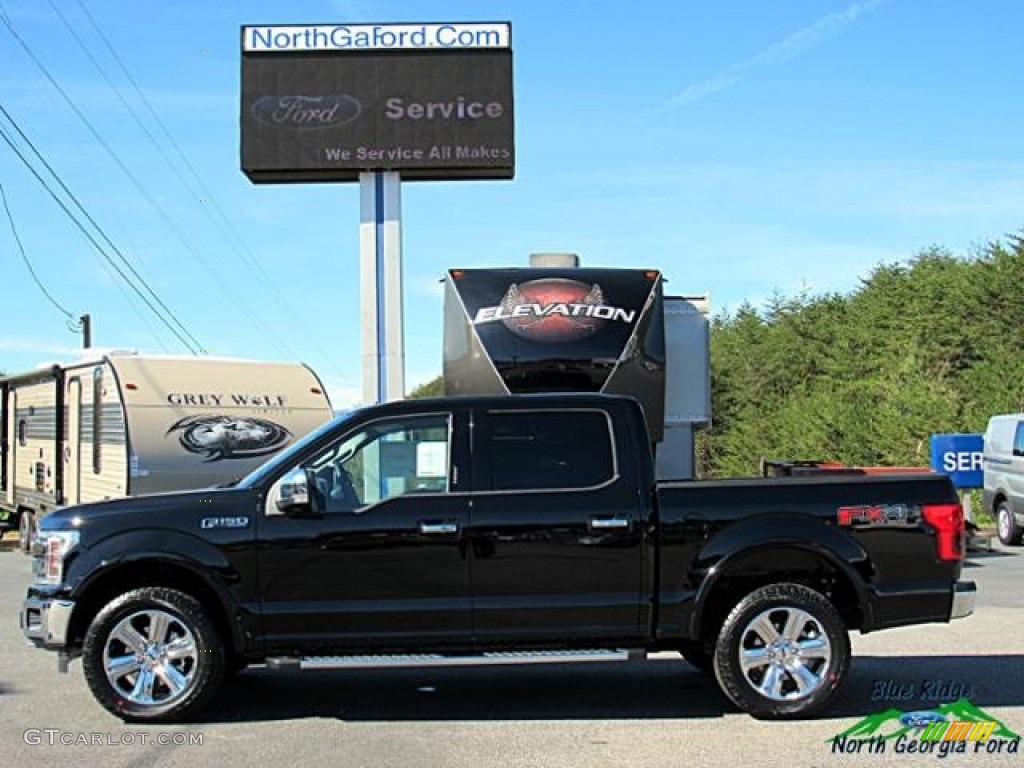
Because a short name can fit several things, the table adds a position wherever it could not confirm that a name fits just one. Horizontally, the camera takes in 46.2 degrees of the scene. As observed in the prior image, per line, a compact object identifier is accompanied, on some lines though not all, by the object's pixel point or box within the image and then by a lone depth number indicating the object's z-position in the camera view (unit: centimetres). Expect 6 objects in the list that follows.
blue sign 2077
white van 1823
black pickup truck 686
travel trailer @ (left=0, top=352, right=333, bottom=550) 1398
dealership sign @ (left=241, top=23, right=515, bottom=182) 2017
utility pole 4619
